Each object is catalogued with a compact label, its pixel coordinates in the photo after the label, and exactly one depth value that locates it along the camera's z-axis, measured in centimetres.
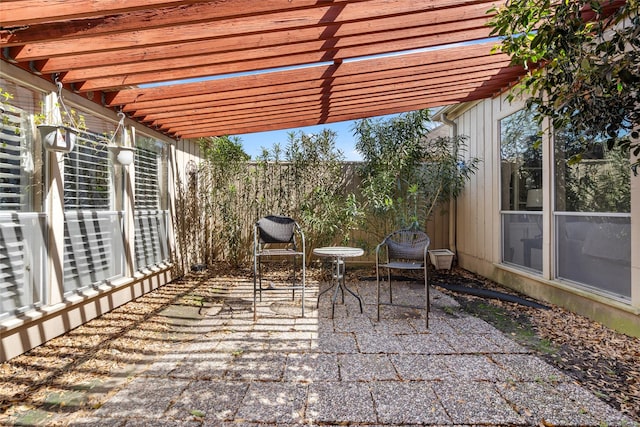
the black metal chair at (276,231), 380
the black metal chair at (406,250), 332
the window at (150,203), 440
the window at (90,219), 312
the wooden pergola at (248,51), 217
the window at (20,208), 246
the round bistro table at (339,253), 344
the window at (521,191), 416
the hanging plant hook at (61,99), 285
